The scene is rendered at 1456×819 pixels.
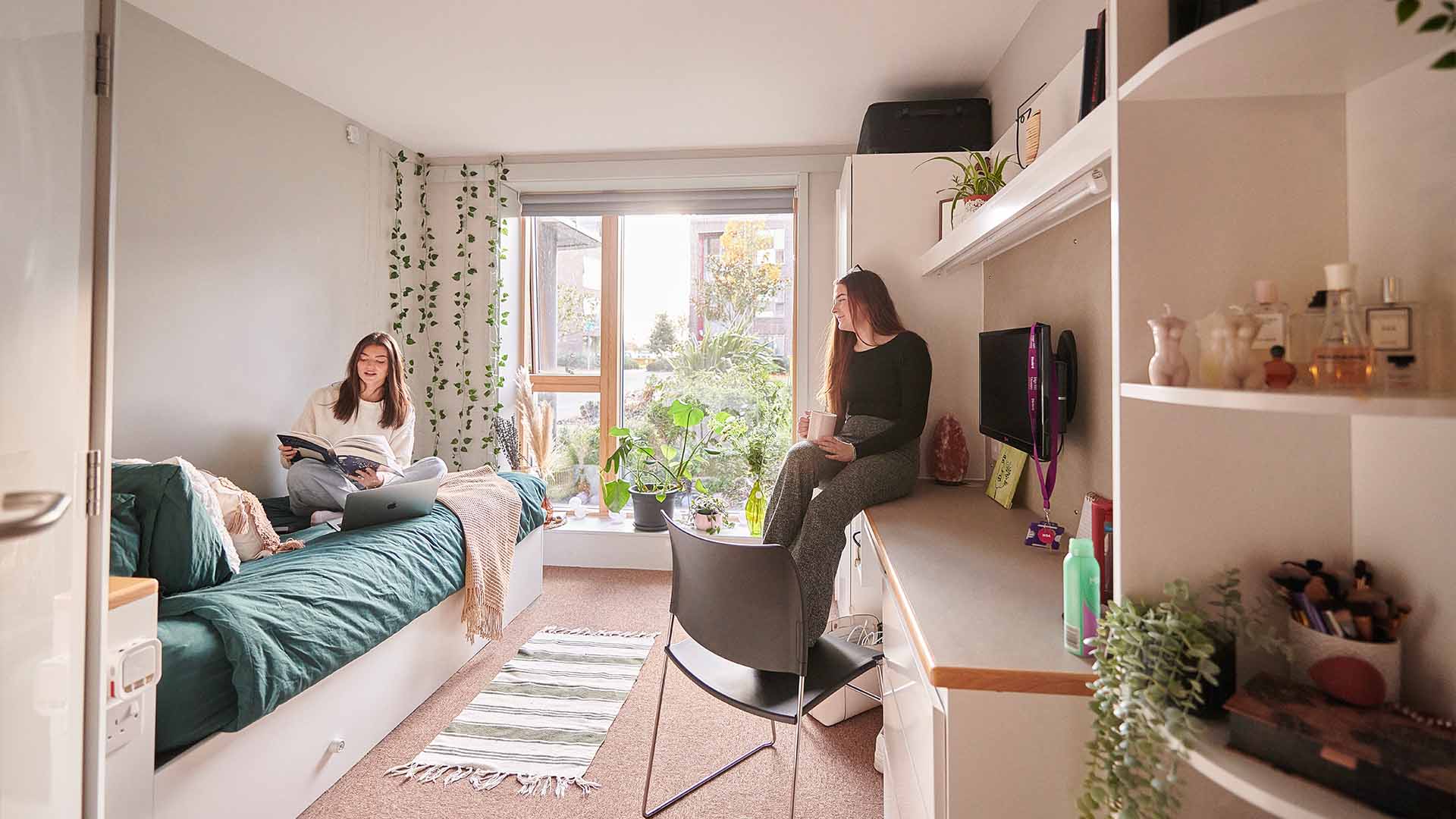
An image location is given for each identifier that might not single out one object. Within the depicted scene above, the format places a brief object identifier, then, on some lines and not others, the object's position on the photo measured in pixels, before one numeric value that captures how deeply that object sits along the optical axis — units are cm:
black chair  145
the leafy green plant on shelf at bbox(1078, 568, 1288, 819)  77
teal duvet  141
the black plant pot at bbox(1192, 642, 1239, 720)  81
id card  166
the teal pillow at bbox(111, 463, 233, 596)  166
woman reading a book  289
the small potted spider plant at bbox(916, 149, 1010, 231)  214
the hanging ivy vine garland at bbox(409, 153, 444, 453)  395
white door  93
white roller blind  399
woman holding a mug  198
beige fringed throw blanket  258
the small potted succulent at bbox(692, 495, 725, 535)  382
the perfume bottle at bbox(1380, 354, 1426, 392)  69
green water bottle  103
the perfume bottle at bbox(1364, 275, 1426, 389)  69
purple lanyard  171
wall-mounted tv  171
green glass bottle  379
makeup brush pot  74
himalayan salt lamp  250
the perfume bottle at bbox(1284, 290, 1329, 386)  80
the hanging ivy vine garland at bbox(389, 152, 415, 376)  377
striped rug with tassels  193
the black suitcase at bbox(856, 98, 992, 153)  272
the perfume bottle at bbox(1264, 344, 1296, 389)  75
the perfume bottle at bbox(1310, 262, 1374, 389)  70
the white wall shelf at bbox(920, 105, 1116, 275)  116
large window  407
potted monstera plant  395
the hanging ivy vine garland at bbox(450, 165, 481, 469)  395
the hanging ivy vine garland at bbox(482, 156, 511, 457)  395
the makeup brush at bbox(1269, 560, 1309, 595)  82
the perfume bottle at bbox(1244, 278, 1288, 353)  78
